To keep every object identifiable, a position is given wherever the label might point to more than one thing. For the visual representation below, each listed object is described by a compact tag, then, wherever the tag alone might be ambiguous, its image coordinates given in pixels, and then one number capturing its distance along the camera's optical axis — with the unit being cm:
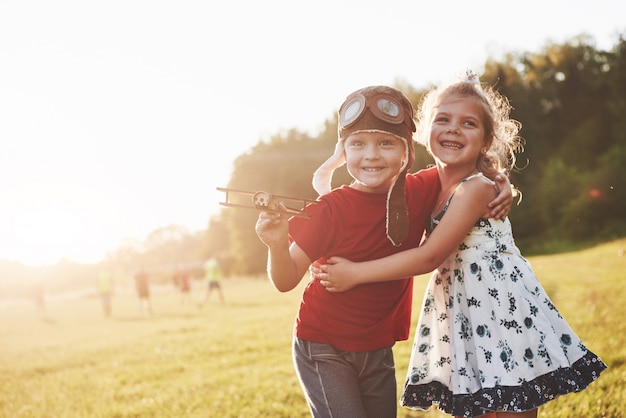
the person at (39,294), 2780
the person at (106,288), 2301
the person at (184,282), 2590
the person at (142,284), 2084
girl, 262
